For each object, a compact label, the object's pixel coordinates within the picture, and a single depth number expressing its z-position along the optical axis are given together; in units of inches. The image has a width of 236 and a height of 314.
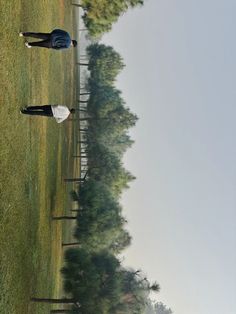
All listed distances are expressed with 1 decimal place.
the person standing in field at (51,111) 698.7
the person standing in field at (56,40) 663.4
